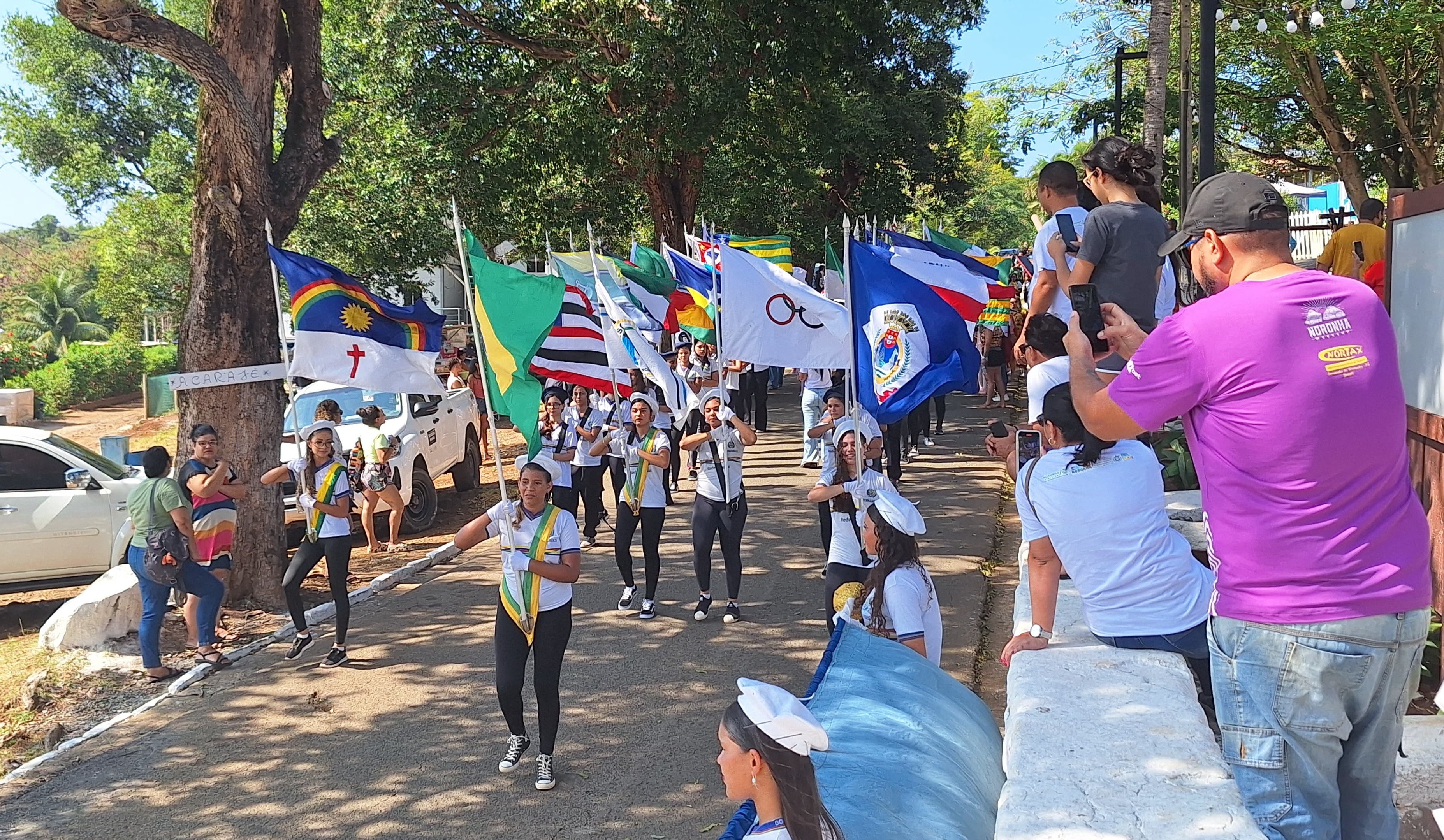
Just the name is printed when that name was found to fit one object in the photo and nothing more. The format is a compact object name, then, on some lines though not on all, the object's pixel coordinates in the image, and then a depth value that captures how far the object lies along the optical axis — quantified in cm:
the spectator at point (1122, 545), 411
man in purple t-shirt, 267
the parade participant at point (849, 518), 748
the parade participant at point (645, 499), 977
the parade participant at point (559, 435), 1243
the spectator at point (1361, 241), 877
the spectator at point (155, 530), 862
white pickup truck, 1372
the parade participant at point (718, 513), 952
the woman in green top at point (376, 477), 1247
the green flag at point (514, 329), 696
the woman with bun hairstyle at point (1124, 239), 536
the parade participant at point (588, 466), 1290
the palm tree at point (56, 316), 4697
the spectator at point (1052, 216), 615
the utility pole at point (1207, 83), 1039
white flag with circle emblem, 973
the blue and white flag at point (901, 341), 802
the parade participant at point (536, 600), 658
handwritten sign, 966
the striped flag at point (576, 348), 1005
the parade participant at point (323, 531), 870
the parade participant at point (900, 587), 573
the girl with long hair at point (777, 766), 314
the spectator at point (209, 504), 907
